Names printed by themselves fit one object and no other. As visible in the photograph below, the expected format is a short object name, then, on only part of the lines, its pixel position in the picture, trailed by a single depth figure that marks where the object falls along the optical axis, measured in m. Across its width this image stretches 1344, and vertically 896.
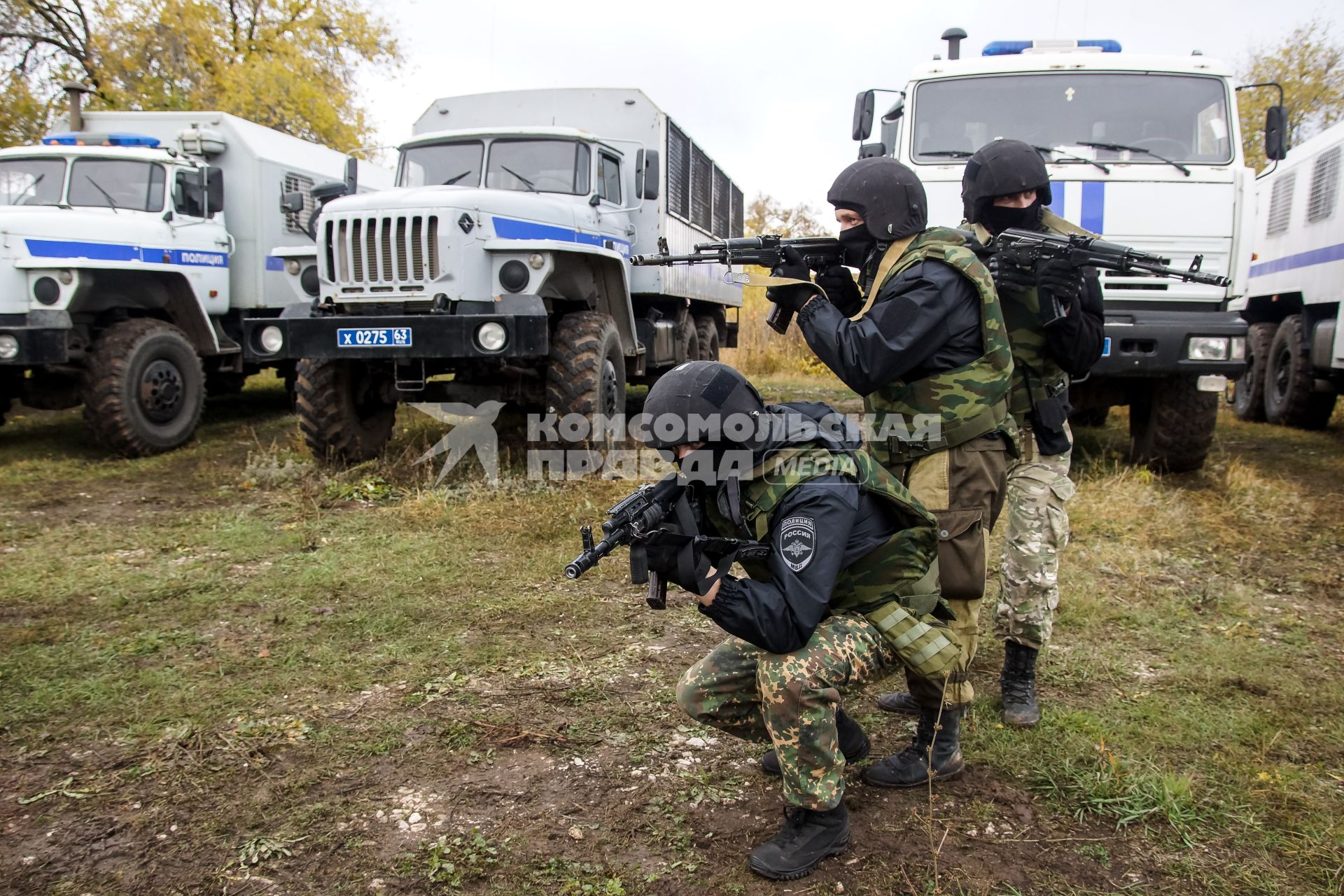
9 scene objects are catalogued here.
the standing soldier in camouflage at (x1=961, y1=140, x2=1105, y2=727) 2.85
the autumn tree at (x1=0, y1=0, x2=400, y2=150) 14.58
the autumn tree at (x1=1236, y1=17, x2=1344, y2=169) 18.31
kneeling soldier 2.07
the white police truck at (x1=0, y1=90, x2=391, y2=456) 6.48
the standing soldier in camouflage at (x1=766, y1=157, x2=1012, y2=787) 2.43
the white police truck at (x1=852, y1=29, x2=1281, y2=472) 5.50
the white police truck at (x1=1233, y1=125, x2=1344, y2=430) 7.70
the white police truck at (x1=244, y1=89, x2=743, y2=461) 5.59
